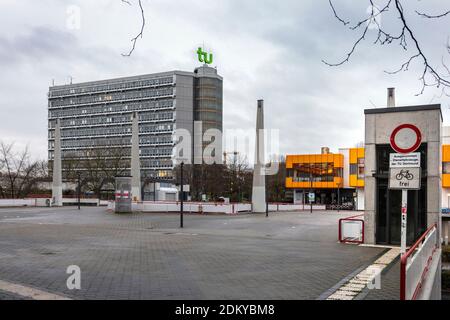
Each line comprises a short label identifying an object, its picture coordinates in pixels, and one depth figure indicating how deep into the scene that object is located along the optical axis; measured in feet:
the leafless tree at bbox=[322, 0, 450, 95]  16.33
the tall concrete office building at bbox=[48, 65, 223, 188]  450.30
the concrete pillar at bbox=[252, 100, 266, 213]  136.98
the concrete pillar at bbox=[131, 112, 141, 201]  135.33
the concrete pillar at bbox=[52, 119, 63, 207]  165.27
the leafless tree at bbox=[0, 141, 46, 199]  202.69
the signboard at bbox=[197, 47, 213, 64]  443.53
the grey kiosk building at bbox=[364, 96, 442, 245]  51.72
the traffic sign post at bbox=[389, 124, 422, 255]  28.94
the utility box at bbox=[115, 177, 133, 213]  120.57
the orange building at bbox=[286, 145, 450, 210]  272.72
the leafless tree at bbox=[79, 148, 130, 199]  253.44
